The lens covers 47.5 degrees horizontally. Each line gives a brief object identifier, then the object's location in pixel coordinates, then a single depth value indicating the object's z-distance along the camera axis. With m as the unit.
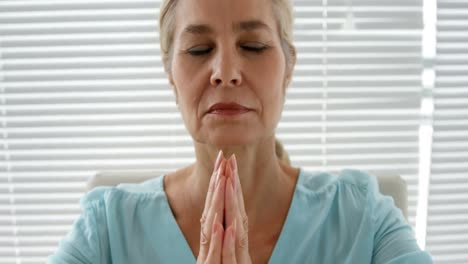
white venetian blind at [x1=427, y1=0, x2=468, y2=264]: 1.93
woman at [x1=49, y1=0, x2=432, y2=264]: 1.08
